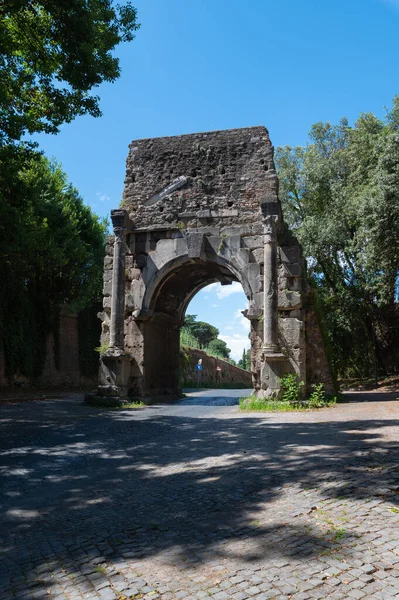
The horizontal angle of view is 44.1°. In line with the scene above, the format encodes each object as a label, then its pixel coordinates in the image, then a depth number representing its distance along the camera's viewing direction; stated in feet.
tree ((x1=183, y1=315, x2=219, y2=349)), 238.68
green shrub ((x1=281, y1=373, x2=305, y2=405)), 39.27
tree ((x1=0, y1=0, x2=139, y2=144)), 31.40
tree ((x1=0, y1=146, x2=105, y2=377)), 61.62
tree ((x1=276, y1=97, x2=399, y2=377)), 56.80
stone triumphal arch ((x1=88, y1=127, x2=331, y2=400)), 42.04
